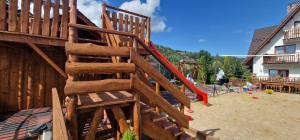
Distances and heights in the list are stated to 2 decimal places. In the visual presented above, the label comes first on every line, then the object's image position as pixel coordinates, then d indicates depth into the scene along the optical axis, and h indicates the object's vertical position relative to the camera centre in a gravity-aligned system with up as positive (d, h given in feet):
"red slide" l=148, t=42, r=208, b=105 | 9.88 -0.85
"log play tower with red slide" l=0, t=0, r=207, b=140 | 6.95 -0.22
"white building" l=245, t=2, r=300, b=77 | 48.98 +7.66
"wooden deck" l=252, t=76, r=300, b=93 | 44.14 -3.50
